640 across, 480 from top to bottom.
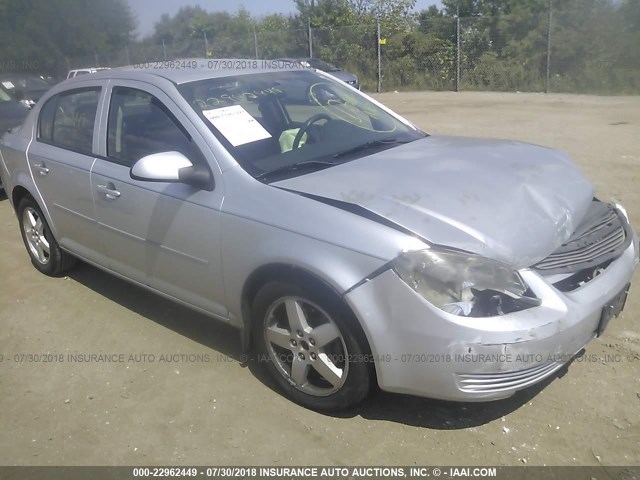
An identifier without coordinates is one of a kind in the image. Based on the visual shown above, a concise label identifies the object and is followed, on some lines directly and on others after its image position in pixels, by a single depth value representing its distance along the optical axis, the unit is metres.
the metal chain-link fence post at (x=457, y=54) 20.67
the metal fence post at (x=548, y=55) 18.44
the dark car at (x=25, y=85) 10.65
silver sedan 2.44
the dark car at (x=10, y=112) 8.45
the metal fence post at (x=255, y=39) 27.52
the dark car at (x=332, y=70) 17.59
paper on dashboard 3.20
